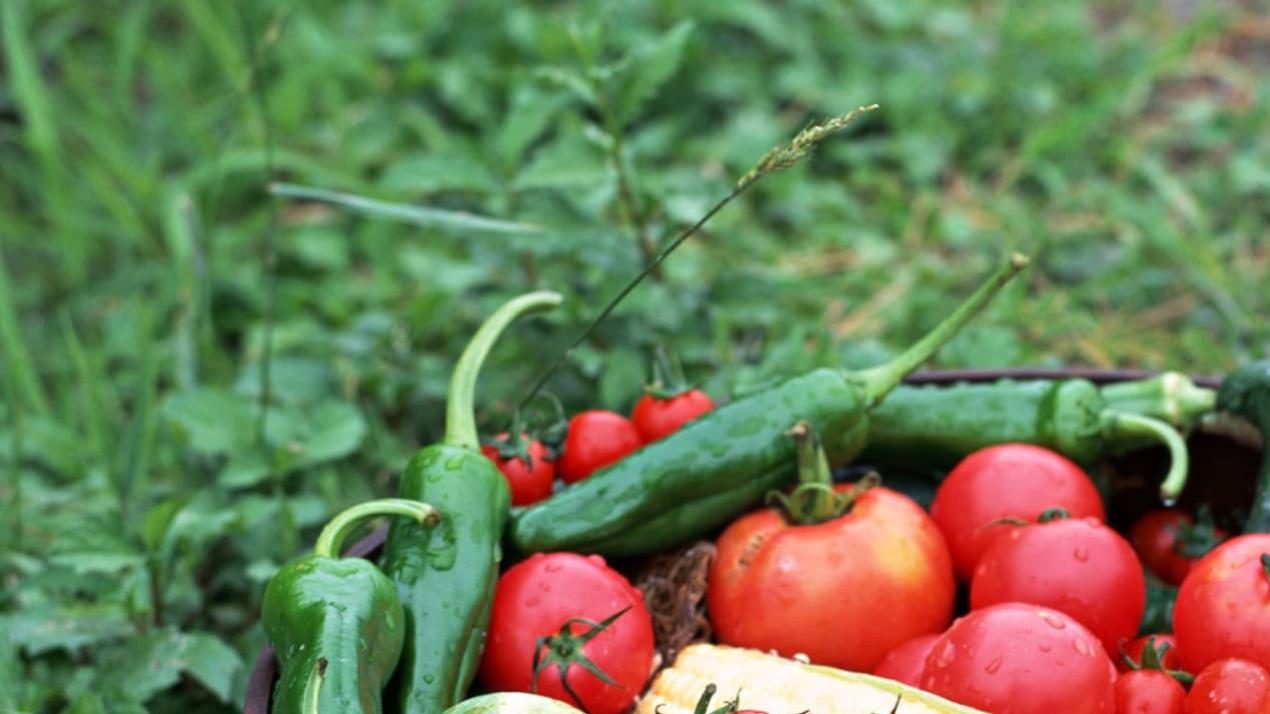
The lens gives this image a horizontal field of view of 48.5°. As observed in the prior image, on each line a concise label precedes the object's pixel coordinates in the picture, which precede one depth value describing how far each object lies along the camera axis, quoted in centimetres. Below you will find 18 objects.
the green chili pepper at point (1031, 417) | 212
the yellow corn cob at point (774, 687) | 163
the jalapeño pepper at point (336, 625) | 155
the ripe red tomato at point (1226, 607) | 169
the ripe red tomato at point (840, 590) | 190
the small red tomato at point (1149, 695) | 168
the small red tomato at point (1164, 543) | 208
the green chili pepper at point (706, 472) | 198
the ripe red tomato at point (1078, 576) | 183
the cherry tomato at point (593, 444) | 215
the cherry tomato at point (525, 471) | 207
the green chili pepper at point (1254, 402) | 194
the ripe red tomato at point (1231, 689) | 159
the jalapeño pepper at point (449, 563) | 173
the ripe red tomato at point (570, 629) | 178
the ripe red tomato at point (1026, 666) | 162
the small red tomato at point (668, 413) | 216
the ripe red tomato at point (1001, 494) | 200
